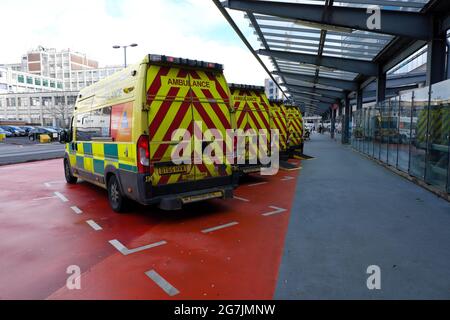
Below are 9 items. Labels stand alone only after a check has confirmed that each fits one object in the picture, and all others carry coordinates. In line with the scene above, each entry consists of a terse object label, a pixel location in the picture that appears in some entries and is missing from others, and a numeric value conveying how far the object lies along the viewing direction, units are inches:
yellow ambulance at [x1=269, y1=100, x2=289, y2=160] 485.7
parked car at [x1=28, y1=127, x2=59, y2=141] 1323.3
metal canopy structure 365.7
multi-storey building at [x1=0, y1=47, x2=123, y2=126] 3162.9
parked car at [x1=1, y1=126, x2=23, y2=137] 1704.8
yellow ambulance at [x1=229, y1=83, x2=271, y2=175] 360.8
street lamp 929.1
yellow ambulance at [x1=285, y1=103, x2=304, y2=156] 597.9
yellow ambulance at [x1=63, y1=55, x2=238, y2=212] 205.0
